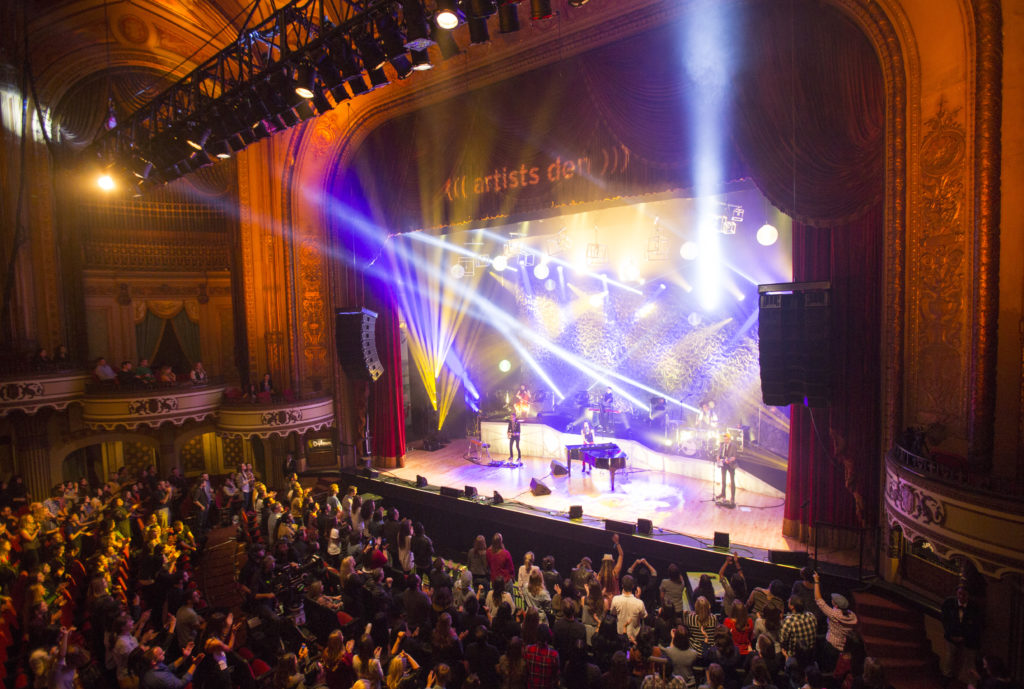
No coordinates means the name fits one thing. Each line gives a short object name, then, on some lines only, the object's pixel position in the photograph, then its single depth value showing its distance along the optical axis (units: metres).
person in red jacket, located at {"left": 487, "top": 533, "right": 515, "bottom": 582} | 6.86
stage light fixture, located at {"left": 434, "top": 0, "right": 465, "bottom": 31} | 5.14
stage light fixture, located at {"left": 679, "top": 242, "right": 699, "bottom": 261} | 10.54
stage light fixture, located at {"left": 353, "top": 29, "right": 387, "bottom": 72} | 5.83
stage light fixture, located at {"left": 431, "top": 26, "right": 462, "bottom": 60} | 5.64
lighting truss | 5.77
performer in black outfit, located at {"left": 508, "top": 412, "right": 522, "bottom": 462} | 12.41
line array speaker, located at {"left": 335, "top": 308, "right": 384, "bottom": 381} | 11.42
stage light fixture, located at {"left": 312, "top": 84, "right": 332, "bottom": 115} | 6.54
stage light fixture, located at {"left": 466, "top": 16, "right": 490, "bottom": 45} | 5.38
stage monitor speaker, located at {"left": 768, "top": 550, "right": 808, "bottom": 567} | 6.79
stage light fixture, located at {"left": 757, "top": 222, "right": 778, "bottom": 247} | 8.66
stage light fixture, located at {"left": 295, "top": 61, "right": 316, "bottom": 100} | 6.32
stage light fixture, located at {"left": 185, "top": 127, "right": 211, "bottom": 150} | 7.56
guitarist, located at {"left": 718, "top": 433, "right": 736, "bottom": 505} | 9.19
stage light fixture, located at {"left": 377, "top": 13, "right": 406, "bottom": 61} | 5.63
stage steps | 5.76
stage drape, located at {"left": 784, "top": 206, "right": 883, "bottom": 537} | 6.89
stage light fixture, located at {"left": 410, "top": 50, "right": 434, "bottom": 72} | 5.90
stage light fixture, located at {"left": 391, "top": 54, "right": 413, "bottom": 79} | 6.00
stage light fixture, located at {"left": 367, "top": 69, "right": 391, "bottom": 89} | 6.27
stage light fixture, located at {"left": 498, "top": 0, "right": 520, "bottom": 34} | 5.47
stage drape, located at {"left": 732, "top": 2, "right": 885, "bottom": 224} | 6.71
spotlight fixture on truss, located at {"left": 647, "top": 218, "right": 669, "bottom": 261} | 11.45
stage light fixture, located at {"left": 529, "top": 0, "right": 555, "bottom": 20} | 5.35
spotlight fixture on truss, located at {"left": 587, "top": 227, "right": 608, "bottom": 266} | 12.70
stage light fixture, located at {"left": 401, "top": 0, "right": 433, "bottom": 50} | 5.31
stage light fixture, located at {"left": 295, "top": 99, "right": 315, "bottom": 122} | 6.80
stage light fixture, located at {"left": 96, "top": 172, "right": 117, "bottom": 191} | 8.91
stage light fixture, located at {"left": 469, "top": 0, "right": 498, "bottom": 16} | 5.10
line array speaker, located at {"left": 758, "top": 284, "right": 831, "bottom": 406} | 6.25
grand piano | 10.30
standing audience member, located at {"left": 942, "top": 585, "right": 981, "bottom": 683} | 5.16
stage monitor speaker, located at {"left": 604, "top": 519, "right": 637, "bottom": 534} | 8.02
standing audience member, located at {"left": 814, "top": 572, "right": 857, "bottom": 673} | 5.30
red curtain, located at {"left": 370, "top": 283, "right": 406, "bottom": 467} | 12.52
